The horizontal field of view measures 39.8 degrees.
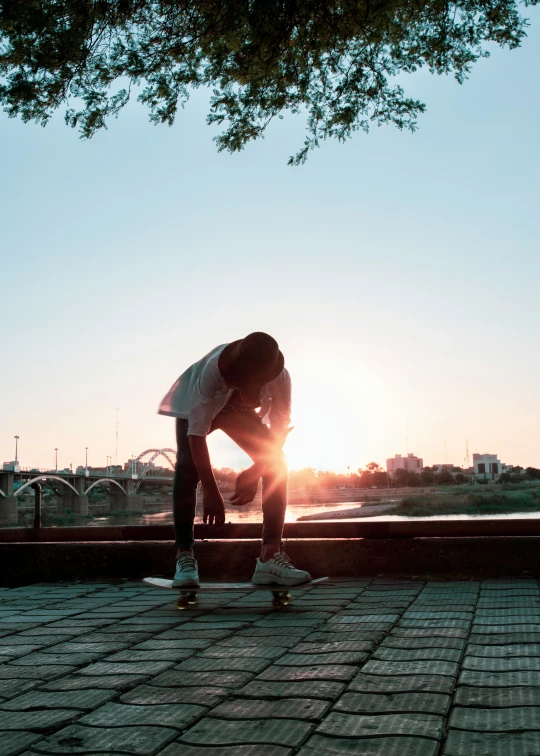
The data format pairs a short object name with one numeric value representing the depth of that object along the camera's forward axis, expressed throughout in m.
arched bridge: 61.88
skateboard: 3.80
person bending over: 3.66
